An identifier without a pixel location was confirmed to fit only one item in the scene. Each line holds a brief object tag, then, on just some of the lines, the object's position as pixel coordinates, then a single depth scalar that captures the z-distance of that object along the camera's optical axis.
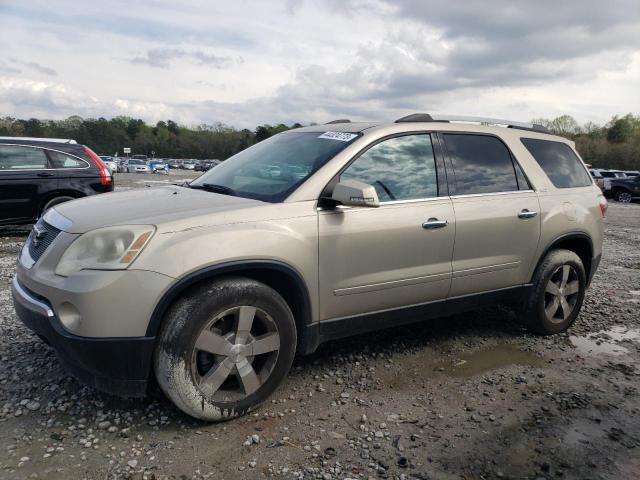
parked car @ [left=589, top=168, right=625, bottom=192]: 24.00
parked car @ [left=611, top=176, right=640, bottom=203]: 23.27
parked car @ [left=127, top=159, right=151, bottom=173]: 50.38
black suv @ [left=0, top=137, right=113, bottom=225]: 8.41
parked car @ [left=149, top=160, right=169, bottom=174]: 51.67
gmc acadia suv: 2.69
